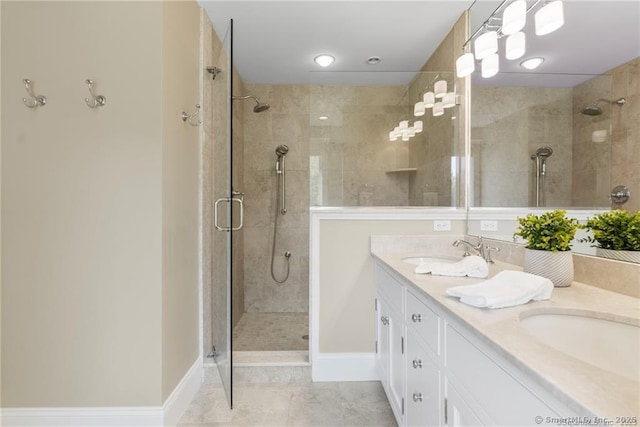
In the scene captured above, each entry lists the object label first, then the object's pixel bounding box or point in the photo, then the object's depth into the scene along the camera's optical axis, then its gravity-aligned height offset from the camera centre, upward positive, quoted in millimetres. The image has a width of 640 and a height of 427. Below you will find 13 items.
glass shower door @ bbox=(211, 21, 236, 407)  1927 -66
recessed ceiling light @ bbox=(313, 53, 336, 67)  2966 +1392
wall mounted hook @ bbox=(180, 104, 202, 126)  2012 +598
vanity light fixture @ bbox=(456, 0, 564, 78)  1436 +938
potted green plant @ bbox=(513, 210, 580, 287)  1196 -144
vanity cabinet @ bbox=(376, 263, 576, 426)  678 -478
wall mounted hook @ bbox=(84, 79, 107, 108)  1701 +575
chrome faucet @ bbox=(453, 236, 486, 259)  1886 -225
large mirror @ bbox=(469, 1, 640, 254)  1069 +387
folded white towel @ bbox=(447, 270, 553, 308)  953 -255
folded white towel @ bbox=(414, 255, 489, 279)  1392 -263
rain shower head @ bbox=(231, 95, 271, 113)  3297 +1038
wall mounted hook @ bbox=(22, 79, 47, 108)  1694 +576
